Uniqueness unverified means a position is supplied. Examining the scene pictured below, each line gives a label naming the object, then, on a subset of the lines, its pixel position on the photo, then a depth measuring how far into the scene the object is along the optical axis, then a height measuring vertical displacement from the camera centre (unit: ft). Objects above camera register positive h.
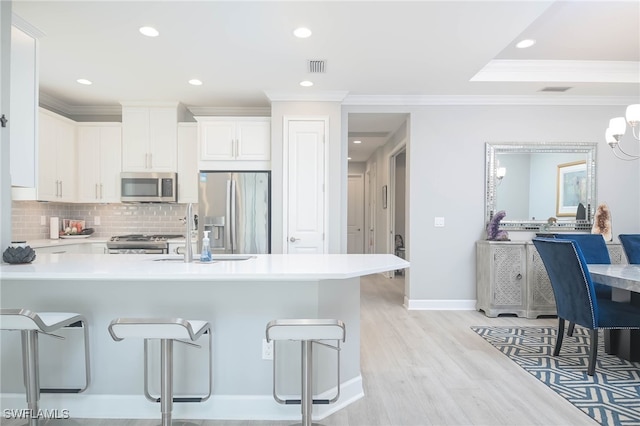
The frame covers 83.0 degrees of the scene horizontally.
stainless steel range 13.94 -1.33
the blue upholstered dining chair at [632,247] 11.30 -1.08
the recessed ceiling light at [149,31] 9.12 +4.62
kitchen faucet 7.61 -0.57
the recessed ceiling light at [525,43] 10.95 +5.22
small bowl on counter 7.09 -0.86
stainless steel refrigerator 13.66 +0.00
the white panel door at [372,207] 25.79 +0.40
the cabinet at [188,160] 15.20 +2.18
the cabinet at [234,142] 14.12 +2.73
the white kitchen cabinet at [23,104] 7.73 +2.36
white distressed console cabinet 13.53 -2.60
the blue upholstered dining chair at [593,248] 11.69 -1.15
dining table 8.32 -2.26
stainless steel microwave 14.97 +1.03
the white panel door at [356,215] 30.12 -0.24
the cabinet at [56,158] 13.58 +2.12
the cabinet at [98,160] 15.31 +2.18
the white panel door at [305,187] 13.92 +0.97
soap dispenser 7.67 -0.86
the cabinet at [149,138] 15.07 +3.08
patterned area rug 7.31 -3.94
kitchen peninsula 7.03 -2.63
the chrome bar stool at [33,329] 5.62 -1.99
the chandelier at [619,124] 9.54 +2.49
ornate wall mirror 14.71 +1.13
